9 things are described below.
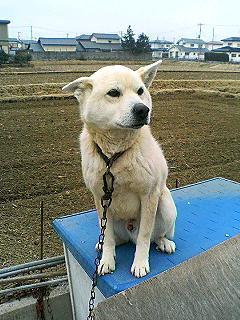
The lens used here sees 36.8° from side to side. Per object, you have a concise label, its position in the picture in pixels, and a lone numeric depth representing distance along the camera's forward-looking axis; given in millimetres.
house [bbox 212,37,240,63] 63344
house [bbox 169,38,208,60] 71625
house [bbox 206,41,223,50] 89600
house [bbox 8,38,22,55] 62700
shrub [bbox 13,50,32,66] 28044
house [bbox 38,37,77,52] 53406
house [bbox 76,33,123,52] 53438
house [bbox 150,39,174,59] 93044
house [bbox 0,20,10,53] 42488
